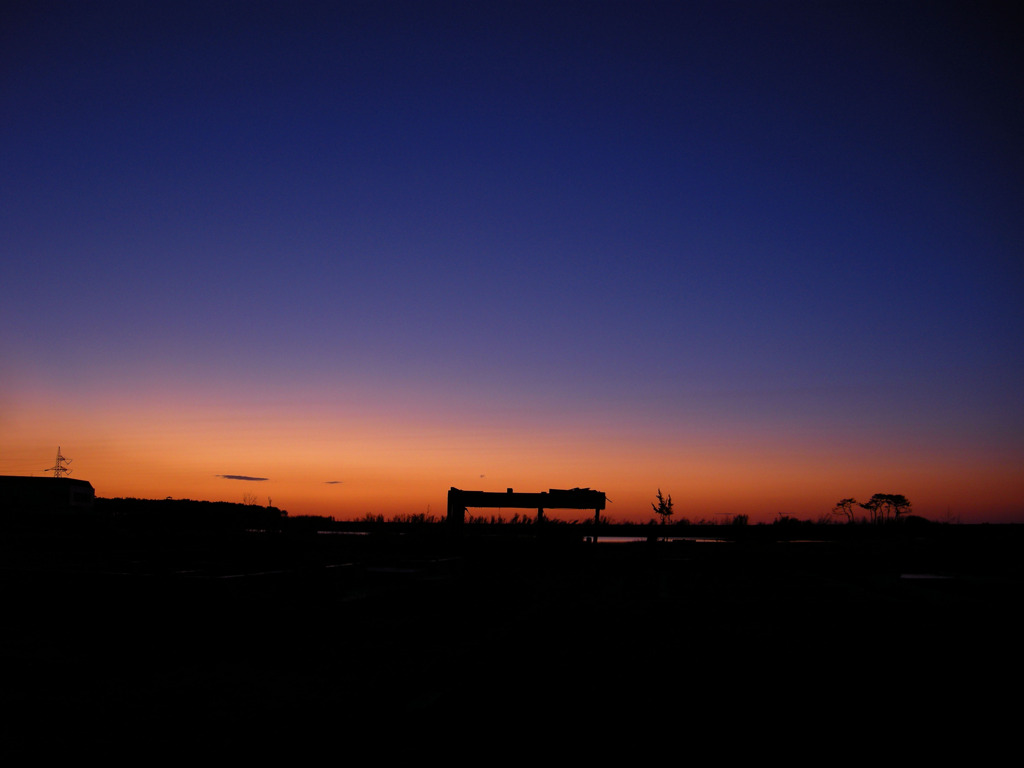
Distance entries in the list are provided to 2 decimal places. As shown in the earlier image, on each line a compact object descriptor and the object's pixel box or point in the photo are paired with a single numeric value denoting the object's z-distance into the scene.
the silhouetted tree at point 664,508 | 38.66
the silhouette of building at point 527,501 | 26.09
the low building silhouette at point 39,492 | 51.03
